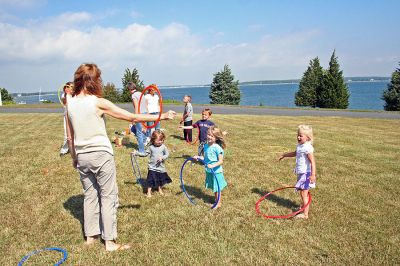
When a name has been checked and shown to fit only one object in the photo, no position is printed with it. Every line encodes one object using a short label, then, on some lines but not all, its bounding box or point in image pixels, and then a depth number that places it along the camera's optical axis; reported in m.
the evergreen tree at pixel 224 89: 62.75
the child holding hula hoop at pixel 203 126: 9.20
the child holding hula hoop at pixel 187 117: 12.72
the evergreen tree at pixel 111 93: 54.11
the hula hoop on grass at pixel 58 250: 4.59
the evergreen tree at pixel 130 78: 48.56
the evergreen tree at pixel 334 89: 49.69
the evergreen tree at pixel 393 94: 43.67
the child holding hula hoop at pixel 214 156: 6.54
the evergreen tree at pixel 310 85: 54.88
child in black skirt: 7.22
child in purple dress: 6.09
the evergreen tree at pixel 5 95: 65.75
